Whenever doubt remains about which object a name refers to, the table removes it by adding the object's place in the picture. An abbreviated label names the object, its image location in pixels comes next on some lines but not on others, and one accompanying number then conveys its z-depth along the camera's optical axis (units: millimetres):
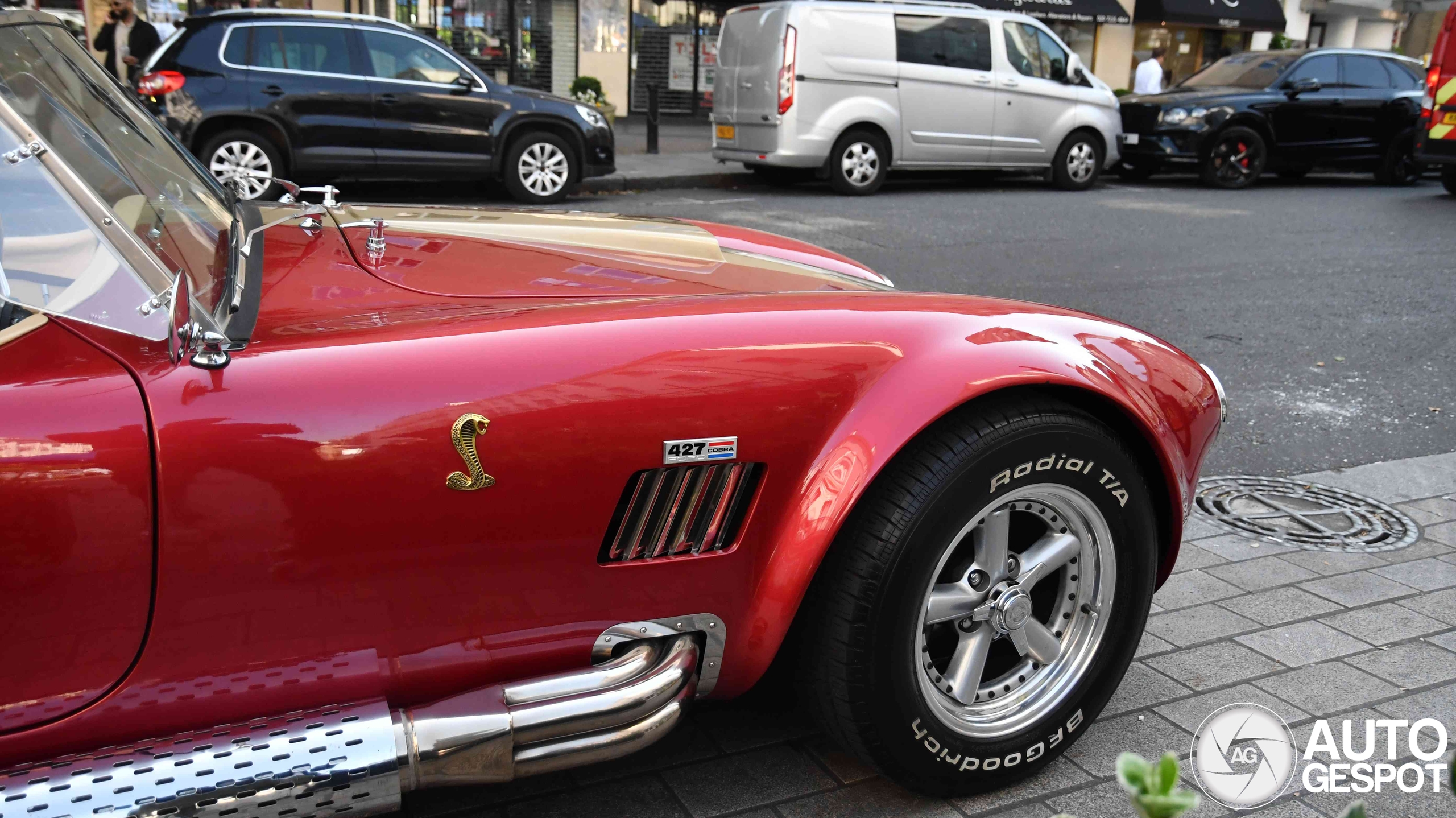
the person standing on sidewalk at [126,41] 10766
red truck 12477
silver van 11953
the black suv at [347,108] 9641
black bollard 15375
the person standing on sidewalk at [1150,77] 16938
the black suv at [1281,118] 13758
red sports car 1576
